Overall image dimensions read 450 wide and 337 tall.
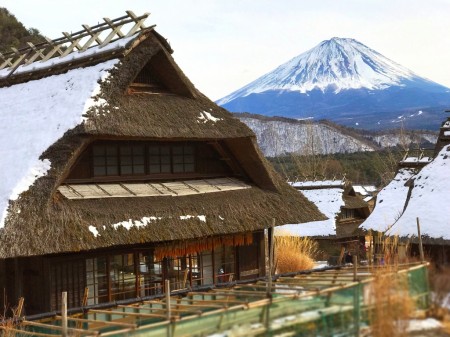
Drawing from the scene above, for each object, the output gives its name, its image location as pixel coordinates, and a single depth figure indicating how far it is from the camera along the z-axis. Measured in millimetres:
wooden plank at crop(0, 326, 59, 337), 9558
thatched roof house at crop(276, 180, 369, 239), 34188
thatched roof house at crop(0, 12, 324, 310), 13281
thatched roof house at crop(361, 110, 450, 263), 18250
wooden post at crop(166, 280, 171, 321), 8672
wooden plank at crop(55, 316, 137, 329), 8516
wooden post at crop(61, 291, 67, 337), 8430
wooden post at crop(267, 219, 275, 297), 9995
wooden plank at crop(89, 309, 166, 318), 9347
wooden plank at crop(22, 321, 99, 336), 8647
